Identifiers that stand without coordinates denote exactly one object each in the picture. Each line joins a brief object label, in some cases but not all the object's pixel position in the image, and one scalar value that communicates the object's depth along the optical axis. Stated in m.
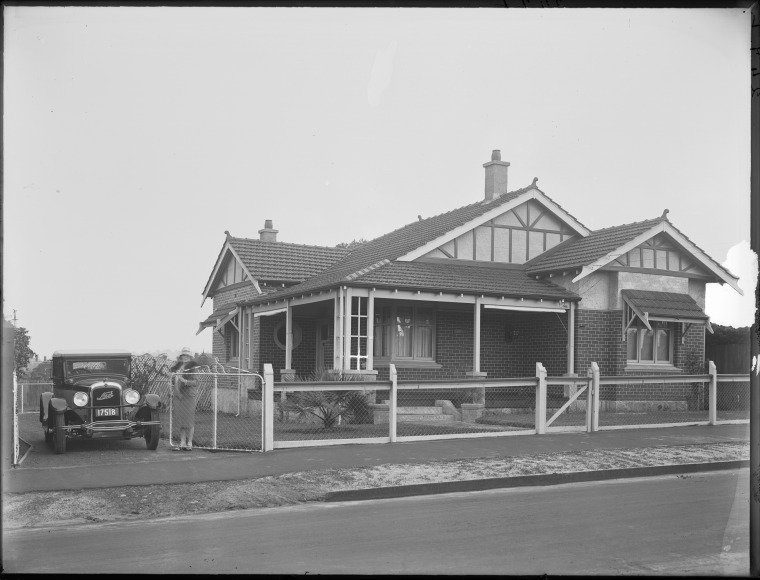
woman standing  15.69
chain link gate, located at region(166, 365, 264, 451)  15.74
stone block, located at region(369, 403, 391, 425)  20.11
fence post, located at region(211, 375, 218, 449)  15.66
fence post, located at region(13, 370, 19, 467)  13.95
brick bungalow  22.53
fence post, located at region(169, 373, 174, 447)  15.99
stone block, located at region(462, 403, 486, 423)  21.72
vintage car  15.55
